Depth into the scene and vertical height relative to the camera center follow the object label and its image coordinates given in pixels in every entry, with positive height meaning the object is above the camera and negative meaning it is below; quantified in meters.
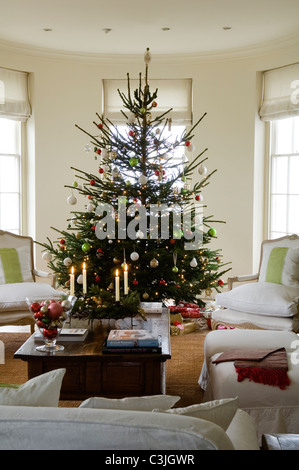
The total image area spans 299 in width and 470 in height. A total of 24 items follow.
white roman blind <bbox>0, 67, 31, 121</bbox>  6.72 +1.14
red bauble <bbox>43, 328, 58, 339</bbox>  3.23 -0.77
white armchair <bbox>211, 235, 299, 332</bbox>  4.80 -0.85
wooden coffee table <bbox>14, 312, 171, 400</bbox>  3.20 -0.98
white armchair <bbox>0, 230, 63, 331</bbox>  4.92 -0.82
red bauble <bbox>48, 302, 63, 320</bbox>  3.21 -0.64
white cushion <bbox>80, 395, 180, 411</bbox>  1.75 -0.64
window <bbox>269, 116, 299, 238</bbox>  6.71 +0.22
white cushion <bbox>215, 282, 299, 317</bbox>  4.78 -0.87
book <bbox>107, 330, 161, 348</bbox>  3.23 -0.81
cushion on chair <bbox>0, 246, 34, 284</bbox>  5.46 -0.68
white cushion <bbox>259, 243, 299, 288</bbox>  5.20 -0.66
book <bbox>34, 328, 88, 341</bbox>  3.47 -0.84
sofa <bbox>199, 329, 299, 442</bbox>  3.13 -1.08
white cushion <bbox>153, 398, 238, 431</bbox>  1.75 -0.65
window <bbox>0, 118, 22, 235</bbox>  6.99 +0.23
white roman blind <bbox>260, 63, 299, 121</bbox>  6.42 +1.15
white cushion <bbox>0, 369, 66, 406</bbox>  1.79 -0.61
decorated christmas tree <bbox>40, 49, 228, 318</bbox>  5.23 -0.28
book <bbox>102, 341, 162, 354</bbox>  3.21 -0.85
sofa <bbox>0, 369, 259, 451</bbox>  1.46 -0.59
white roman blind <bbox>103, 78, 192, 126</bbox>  7.10 +1.17
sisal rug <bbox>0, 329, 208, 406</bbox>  4.02 -1.34
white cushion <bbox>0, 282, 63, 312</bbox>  4.91 -0.86
